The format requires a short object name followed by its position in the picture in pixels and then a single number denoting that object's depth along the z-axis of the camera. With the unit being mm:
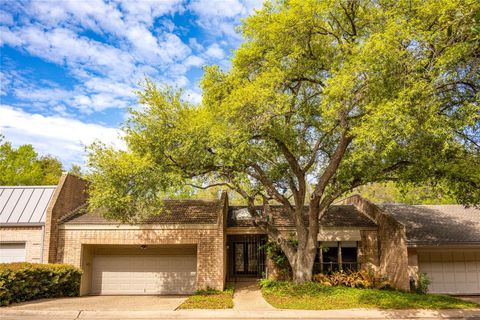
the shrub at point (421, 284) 17359
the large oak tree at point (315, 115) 11523
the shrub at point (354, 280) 17500
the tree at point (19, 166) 33250
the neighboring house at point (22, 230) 17844
